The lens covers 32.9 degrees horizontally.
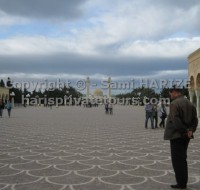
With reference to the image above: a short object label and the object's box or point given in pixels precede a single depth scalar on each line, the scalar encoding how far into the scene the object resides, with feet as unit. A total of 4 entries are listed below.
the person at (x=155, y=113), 55.03
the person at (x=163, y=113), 55.41
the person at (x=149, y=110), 54.04
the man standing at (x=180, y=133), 17.15
